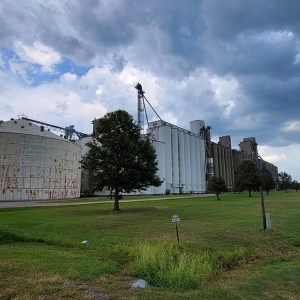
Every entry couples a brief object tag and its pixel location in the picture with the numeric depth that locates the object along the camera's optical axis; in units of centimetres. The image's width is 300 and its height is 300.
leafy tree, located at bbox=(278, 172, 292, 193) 15082
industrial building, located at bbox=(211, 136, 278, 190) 15966
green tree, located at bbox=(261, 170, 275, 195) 9906
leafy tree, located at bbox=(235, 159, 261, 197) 8100
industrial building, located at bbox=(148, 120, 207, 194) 11519
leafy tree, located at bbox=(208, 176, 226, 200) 6827
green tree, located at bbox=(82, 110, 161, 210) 3288
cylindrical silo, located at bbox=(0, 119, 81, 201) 6938
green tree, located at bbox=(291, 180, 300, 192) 16668
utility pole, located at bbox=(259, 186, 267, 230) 2065
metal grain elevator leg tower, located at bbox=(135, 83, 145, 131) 12488
